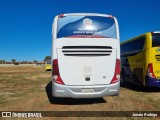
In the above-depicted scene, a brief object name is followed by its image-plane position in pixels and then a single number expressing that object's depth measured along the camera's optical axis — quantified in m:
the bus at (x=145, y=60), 5.85
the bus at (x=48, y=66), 21.30
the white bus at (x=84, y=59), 4.45
